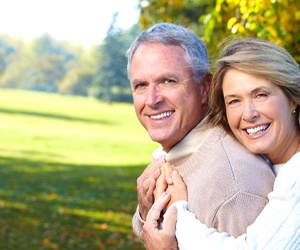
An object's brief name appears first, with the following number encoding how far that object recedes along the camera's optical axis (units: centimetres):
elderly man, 263
